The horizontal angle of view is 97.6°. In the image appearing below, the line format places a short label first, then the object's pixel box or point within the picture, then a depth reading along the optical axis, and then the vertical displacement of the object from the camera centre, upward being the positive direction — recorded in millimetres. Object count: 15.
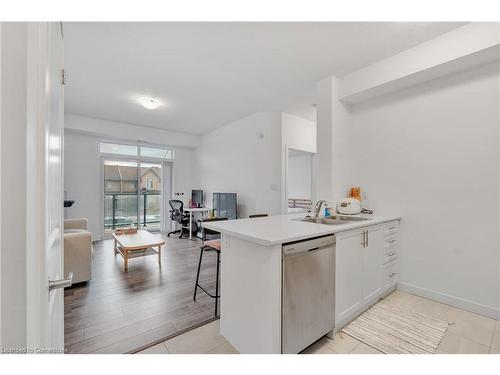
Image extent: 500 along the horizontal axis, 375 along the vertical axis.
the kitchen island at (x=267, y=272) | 1423 -657
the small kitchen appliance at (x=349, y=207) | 2717 -240
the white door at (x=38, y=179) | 607 +25
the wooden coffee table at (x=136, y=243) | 3281 -857
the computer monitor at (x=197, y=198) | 6121 -290
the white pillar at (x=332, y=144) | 2924 +596
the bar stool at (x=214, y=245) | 2205 -609
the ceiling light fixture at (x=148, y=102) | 3713 +1486
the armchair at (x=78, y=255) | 2699 -849
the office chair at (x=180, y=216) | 5645 -726
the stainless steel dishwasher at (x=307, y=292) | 1464 -757
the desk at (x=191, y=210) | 5395 -570
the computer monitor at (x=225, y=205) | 4836 -397
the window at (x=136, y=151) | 5637 +1032
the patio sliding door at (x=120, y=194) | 5693 -167
